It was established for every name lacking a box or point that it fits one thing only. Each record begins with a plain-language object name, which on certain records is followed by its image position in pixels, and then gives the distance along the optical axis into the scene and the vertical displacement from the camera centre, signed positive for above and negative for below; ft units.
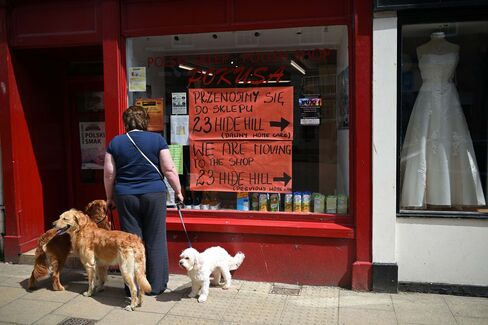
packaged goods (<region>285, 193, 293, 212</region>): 16.93 -2.43
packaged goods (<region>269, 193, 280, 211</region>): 17.02 -2.43
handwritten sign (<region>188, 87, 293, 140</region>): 16.93 +0.86
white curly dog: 13.96 -4.20
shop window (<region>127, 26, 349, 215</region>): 16.89 +0.76
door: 20.64 +0.14
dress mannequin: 15.62 +2.92
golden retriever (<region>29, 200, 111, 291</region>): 15.64 -3.77
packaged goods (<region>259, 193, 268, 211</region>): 17.12 -2.44
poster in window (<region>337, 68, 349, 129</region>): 16.03 +1.24
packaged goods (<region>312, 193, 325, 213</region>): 16.66 -2.45
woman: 14.67 -1.48
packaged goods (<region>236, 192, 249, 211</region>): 17.30 -2.42
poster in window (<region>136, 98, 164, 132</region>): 17.98 +1.23
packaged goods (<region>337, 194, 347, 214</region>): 16.28 -2.44
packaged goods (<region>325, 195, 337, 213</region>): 16.49 -2.48
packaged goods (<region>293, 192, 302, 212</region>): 16.80 -2.42
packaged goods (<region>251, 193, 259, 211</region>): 17.25 -2.42
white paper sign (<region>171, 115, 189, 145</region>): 17.78 +0.32
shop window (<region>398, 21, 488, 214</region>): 15.55 +0.47
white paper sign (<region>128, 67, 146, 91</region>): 17.72 +2.22
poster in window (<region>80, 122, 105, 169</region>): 20.65 -0.18
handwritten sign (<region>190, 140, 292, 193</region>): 17.03 -1.07
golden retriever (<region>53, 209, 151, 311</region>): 13.91 -3.49
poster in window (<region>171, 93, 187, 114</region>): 17.79 +1.32
